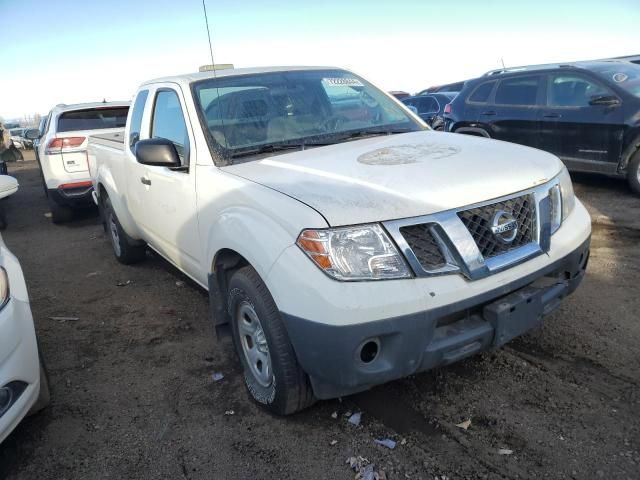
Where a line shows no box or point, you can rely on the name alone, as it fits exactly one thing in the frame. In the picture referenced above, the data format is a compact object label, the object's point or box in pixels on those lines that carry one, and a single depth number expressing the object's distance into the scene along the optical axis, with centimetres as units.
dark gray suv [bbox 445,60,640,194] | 636
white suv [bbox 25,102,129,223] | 754
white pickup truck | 210
